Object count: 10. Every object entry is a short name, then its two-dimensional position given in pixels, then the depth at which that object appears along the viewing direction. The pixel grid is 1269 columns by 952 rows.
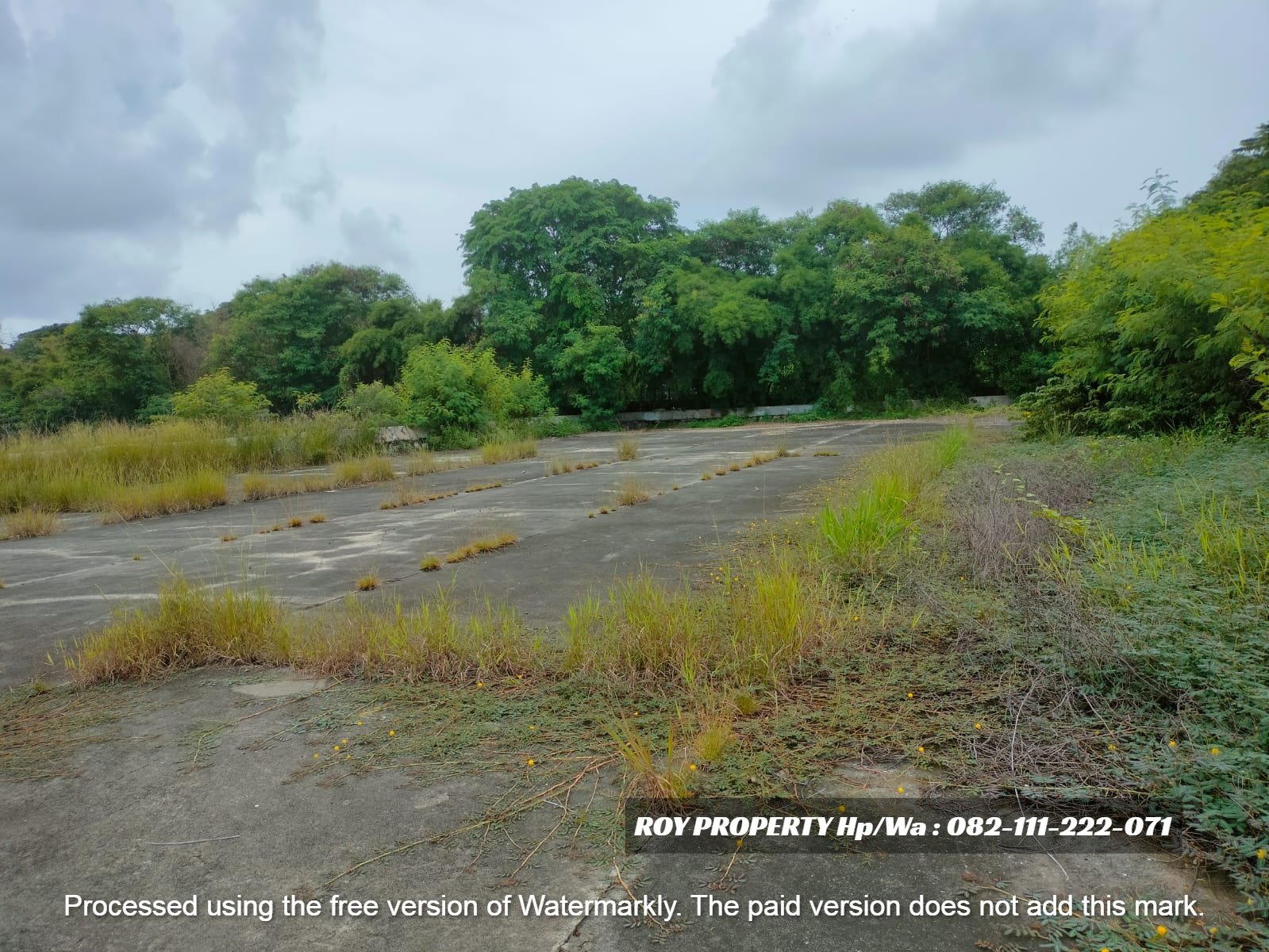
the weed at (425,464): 13.21
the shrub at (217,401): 17.03
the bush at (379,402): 18.33
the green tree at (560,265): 29.02
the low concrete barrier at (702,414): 29.89
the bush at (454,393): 19.25
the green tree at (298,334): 32.62
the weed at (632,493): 8.41
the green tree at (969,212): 30.23
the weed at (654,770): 2.18
